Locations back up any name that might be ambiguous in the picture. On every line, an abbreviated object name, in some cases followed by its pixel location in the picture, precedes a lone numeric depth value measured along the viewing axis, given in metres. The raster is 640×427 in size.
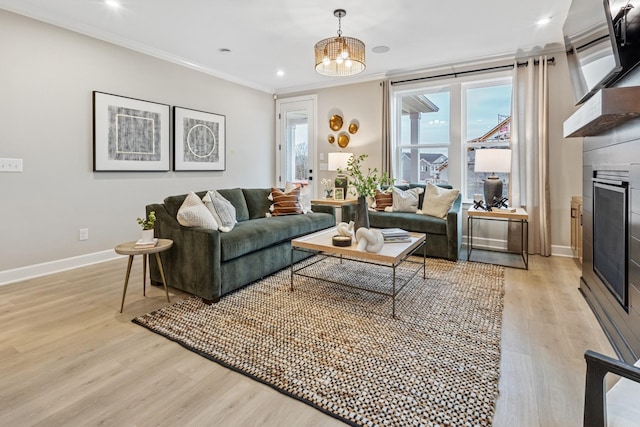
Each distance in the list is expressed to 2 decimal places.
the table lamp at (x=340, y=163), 5.23
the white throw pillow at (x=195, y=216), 2.68
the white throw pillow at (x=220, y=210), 3.05
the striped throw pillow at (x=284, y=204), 3.94
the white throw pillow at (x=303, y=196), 4.15
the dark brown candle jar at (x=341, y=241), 2.65
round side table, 2.38
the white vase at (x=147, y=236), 2.54
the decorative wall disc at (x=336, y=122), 5.56
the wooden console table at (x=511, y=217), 3.67
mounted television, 1.82
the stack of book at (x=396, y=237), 2.81
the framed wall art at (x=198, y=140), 4.53
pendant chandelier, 2.91
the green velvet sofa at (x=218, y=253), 2.58
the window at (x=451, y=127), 4.51
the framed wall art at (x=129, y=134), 3.70
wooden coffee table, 2.40
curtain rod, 4.10
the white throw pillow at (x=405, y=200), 4.37
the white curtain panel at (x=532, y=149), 4.06
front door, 6.00
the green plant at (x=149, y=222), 2.56
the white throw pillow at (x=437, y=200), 4.00
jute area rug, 1.49
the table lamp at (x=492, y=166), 3.87
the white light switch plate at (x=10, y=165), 3.04
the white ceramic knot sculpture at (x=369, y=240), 2.49
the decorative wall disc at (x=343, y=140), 5.51
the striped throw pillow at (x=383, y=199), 4.50
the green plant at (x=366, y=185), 2.91
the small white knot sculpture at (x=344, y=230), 2.80
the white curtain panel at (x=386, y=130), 5.04
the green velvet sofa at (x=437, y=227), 3.78
